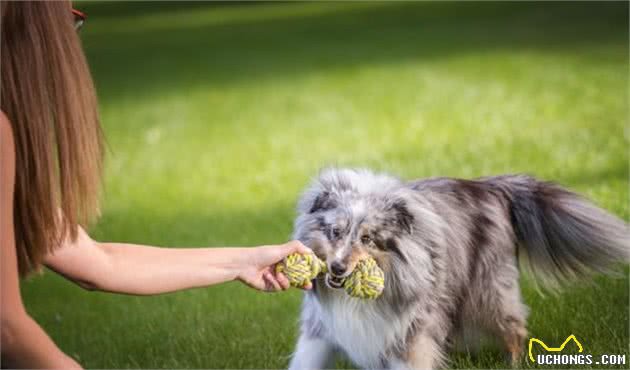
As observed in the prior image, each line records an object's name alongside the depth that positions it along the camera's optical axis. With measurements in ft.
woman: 9.80
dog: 14.02
